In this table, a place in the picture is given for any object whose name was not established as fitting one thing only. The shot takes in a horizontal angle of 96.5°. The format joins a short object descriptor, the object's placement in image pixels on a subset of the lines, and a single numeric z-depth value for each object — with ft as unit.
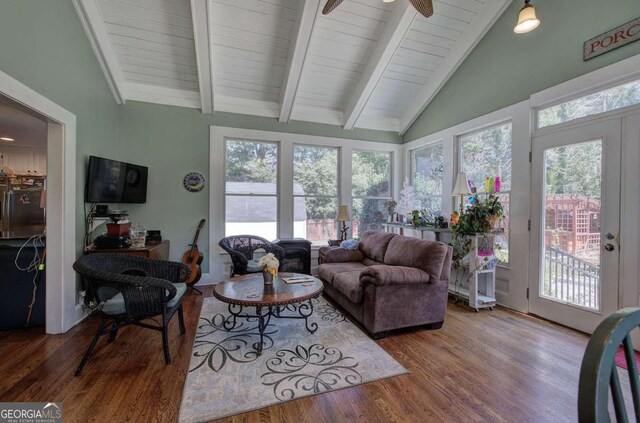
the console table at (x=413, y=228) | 13.34
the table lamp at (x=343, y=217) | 15.75
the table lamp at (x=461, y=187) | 12.42
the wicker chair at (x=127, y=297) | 7.17
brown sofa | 8.98
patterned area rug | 6.16
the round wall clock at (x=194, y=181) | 14.57
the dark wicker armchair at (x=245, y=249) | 12.62
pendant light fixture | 8.11
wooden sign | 8.30
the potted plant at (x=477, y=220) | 11.39
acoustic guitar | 13.57
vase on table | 9.15
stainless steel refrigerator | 13.03
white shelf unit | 11.58
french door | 8.91
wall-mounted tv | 10.82
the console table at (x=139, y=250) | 10.56
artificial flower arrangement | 9.09
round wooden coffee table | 8.00
